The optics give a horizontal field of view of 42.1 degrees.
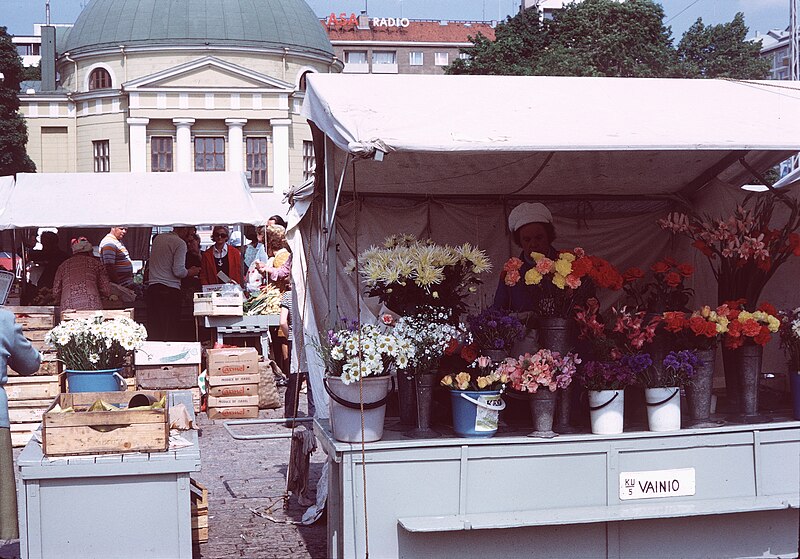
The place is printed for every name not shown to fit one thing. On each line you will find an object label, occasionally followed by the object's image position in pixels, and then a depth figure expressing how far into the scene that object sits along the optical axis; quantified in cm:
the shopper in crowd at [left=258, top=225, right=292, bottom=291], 1275
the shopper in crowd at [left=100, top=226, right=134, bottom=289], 1536
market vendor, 630
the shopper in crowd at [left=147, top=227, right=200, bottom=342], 1371
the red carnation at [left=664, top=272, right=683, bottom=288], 596
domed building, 5166
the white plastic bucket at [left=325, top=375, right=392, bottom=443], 538
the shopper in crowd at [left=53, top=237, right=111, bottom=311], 1171
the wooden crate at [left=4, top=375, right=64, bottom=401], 1029
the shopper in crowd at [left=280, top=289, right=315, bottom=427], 794
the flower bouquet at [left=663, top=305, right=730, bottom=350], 566
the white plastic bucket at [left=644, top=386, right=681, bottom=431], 558
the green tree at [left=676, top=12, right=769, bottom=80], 4494
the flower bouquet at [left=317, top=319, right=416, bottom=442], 536
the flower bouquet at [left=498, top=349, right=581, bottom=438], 541
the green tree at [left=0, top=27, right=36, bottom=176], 4497
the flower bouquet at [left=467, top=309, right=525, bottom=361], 566
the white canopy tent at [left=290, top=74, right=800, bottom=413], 526
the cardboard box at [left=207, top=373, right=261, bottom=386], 1150
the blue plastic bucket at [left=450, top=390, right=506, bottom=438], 543
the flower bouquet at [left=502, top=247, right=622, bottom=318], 565
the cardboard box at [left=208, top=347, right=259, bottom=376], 1150
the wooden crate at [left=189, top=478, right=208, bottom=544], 646
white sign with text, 550
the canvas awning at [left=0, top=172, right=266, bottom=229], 1301
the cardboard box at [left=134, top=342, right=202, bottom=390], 1117
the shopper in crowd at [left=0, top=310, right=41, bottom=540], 571
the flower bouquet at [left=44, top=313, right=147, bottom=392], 741
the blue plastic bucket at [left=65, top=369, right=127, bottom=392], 739
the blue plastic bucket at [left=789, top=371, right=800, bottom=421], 588
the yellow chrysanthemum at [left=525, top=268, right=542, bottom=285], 569
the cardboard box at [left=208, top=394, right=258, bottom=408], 1149
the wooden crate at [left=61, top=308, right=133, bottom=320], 1120
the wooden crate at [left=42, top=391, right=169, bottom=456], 536
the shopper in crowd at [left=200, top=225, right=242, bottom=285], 1587
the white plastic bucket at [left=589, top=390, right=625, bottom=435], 551
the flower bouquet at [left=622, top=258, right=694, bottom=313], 600
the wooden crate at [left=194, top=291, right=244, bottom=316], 1323
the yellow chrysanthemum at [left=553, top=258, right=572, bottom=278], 564
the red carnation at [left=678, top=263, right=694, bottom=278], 603
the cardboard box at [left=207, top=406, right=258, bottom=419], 1145
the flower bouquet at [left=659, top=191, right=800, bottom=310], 609
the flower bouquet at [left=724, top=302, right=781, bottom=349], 577
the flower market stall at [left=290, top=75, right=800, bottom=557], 530
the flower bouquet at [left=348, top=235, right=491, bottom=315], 571
